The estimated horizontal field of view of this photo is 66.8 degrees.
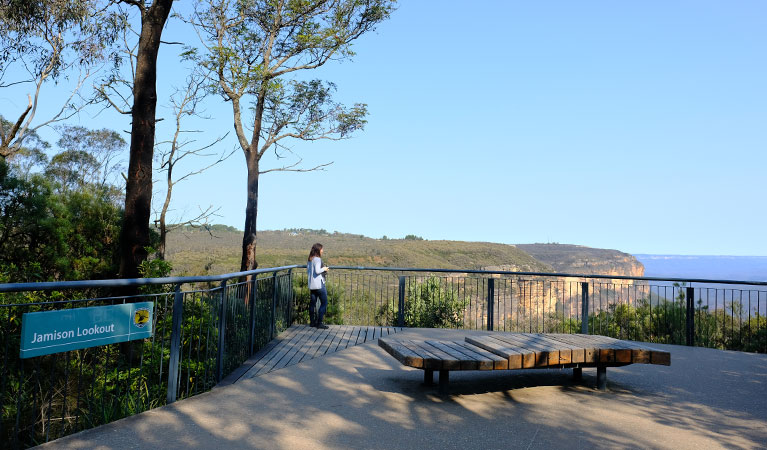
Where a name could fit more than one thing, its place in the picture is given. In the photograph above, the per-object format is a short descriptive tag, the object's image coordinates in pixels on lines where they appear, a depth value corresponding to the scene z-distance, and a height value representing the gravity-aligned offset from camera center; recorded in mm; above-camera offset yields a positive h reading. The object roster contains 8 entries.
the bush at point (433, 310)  13125 -1244
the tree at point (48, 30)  18469 +7223
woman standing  10398 -476
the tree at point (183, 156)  25031 +3967
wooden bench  5367 -934
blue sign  3826 -600
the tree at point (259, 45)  18172 +6805
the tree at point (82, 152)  32688 +5431
